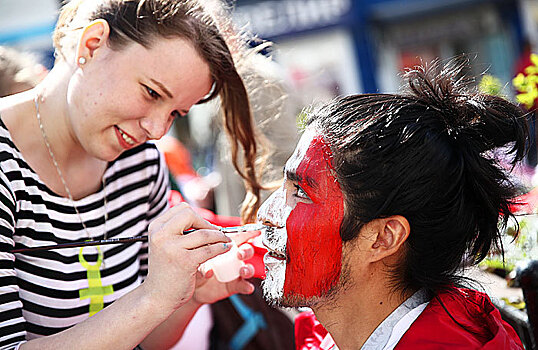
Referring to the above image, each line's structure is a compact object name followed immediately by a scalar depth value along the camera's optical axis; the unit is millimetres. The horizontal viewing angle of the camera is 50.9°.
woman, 1387
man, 1222
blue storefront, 7121
